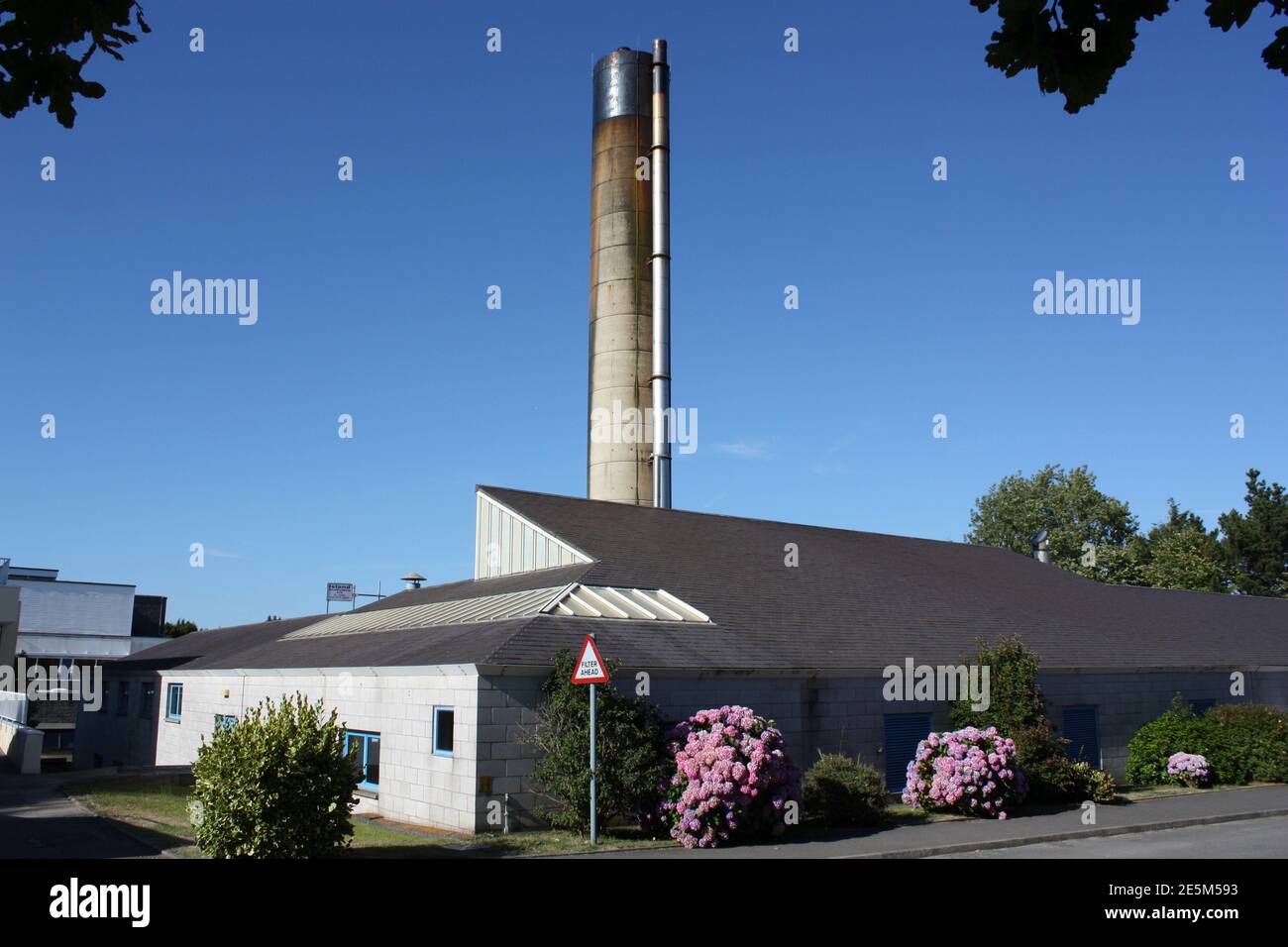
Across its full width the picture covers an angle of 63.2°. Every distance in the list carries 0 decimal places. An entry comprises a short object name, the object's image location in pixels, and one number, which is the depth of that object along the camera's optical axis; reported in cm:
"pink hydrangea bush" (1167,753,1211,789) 2634
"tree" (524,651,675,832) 1720
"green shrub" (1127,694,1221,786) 2716
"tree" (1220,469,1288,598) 6600
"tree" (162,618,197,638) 8175
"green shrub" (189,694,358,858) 1354
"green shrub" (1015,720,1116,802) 2264
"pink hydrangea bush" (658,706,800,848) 1648
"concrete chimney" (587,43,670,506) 3791
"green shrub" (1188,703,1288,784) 2730
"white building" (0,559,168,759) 5631
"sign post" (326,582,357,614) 6475
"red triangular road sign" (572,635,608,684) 1631
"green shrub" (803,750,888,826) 1911
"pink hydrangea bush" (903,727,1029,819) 2047
